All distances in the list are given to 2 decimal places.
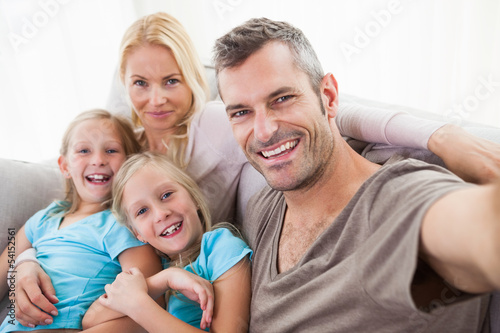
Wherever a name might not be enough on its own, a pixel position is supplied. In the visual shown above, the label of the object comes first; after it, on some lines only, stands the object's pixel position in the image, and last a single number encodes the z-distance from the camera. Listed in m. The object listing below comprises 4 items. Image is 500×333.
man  0.63
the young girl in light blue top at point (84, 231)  1.31
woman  1.56
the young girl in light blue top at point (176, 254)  1.08
